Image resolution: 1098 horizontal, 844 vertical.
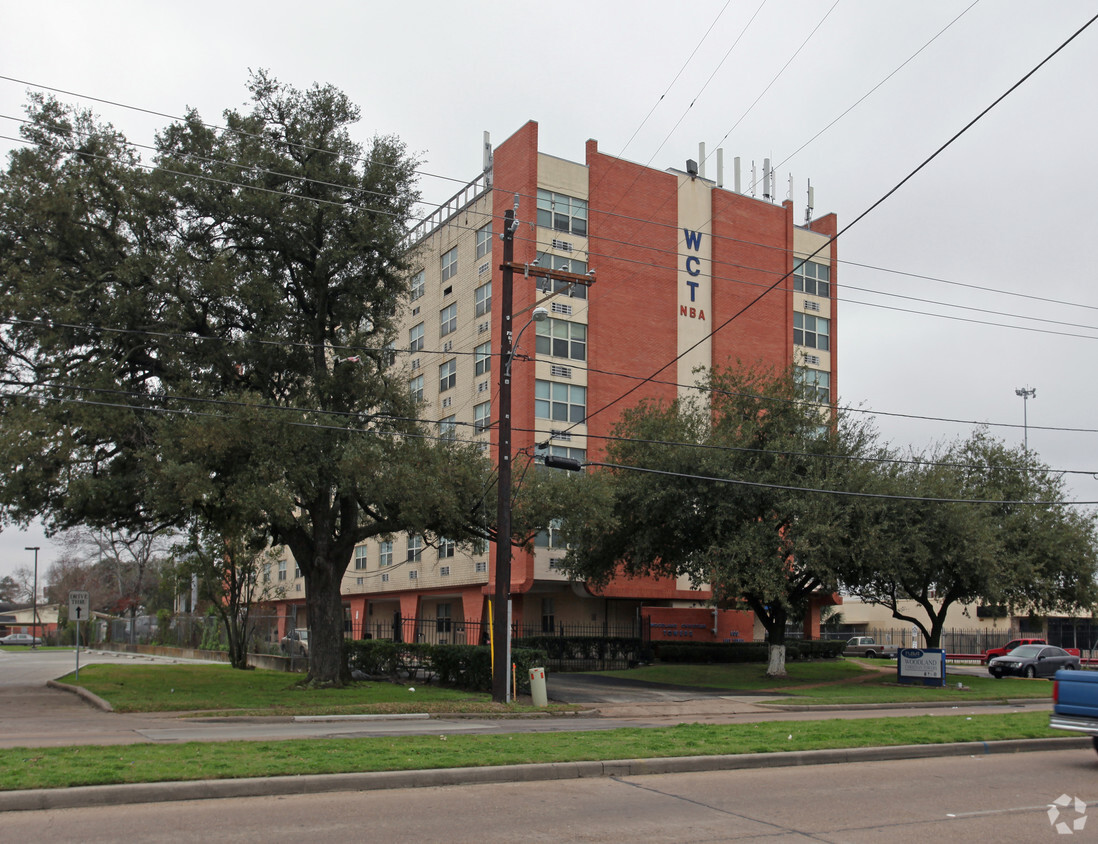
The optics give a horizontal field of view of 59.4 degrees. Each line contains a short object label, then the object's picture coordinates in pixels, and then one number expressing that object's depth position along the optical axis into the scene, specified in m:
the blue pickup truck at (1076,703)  12.44
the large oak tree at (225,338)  21.14
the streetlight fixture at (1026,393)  79.56
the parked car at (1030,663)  40.09
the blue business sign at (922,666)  32.69
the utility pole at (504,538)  21.66
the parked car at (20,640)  89.86
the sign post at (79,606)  29.84
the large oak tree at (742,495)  30.62
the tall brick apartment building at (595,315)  43.47
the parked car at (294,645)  36.47
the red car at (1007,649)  48.01
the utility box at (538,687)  22.09
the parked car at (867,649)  57.75
